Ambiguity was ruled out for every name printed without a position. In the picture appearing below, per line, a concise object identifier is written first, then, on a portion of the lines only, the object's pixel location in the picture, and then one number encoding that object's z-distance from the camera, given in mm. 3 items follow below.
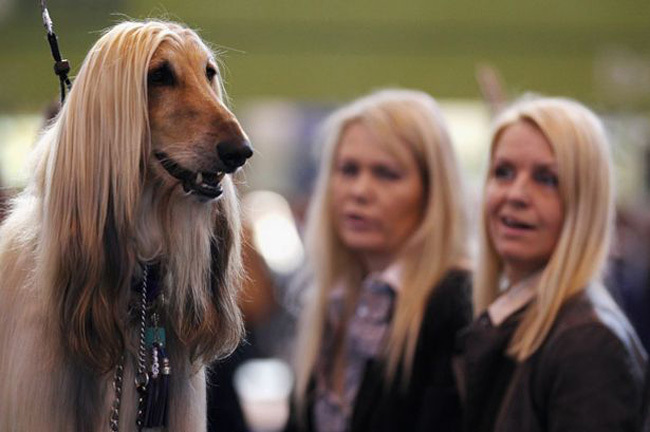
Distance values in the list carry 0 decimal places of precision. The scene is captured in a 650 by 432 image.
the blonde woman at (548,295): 5148
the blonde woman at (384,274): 6555
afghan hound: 3883
